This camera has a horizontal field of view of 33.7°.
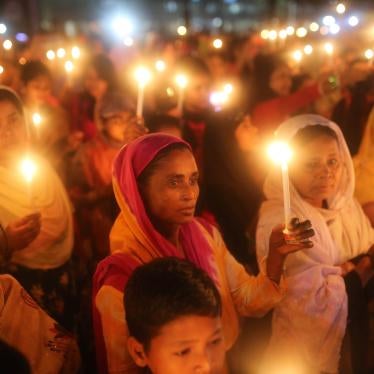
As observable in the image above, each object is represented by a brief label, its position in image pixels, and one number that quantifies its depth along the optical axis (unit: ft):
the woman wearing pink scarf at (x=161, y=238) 7.14
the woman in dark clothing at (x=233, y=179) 12.59
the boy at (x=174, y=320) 5.83
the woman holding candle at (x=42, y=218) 9.57
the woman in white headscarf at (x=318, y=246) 8.75
